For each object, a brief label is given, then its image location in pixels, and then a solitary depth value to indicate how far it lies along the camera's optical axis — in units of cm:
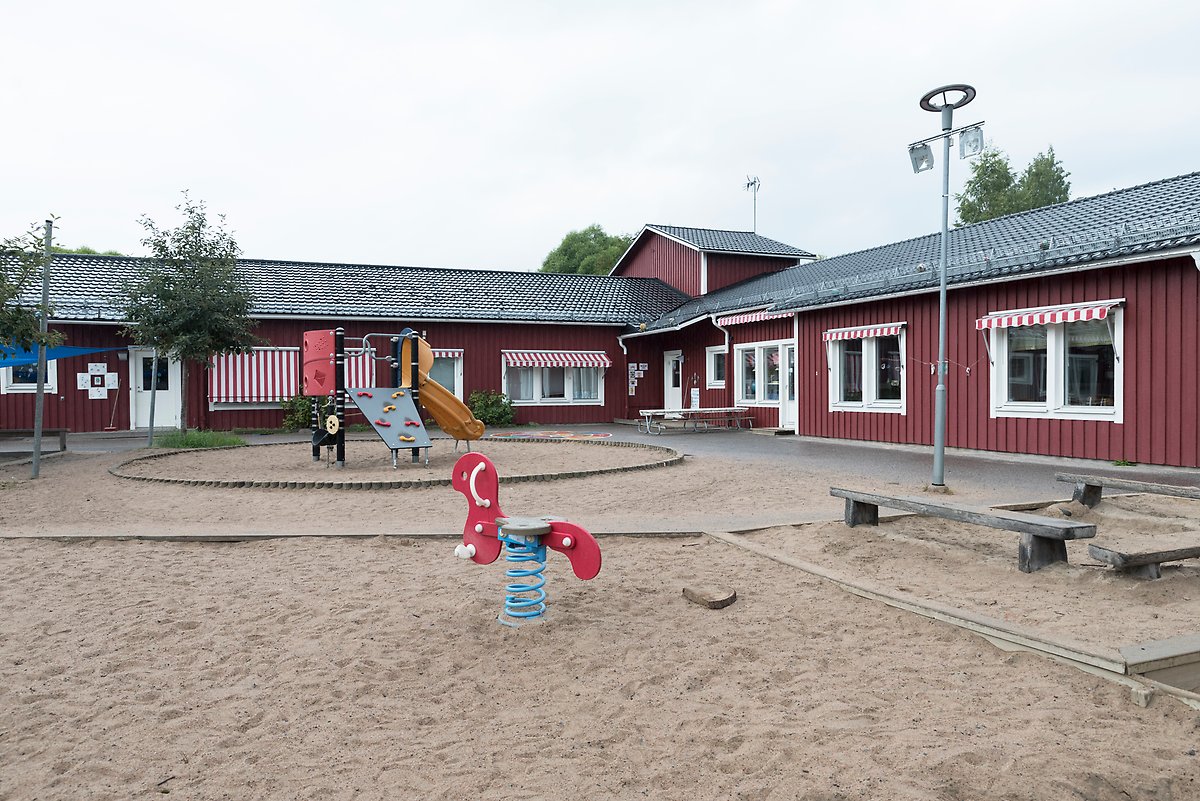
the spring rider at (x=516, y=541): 459
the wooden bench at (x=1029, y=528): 521
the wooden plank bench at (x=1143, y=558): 491
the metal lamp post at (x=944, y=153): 886
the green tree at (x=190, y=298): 1709
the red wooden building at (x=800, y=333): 1189
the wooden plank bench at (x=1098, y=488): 632
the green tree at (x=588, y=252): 5578
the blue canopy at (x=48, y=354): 1641
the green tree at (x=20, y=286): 1123
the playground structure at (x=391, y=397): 1241
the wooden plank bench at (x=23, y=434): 1501
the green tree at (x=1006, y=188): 5019
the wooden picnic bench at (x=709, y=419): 2092
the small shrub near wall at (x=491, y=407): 2369
